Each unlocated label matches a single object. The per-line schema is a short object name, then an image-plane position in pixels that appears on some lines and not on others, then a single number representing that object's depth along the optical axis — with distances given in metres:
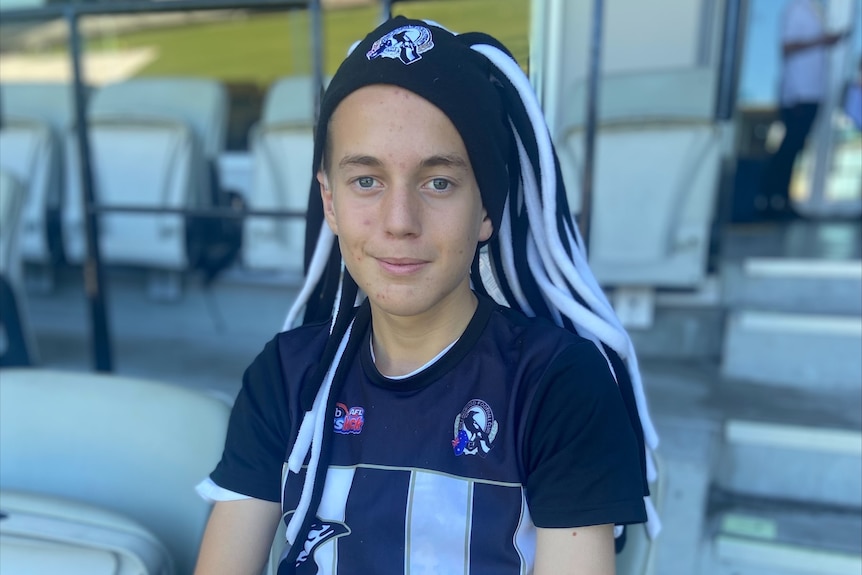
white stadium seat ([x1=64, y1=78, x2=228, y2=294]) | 2.60
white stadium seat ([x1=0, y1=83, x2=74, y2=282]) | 2.66
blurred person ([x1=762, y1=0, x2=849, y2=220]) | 3.85
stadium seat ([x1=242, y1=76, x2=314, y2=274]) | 2.49
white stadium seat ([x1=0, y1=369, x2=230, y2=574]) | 1.07
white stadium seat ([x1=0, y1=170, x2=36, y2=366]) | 1.88
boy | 0.78
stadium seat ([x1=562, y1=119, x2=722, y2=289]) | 2.14
